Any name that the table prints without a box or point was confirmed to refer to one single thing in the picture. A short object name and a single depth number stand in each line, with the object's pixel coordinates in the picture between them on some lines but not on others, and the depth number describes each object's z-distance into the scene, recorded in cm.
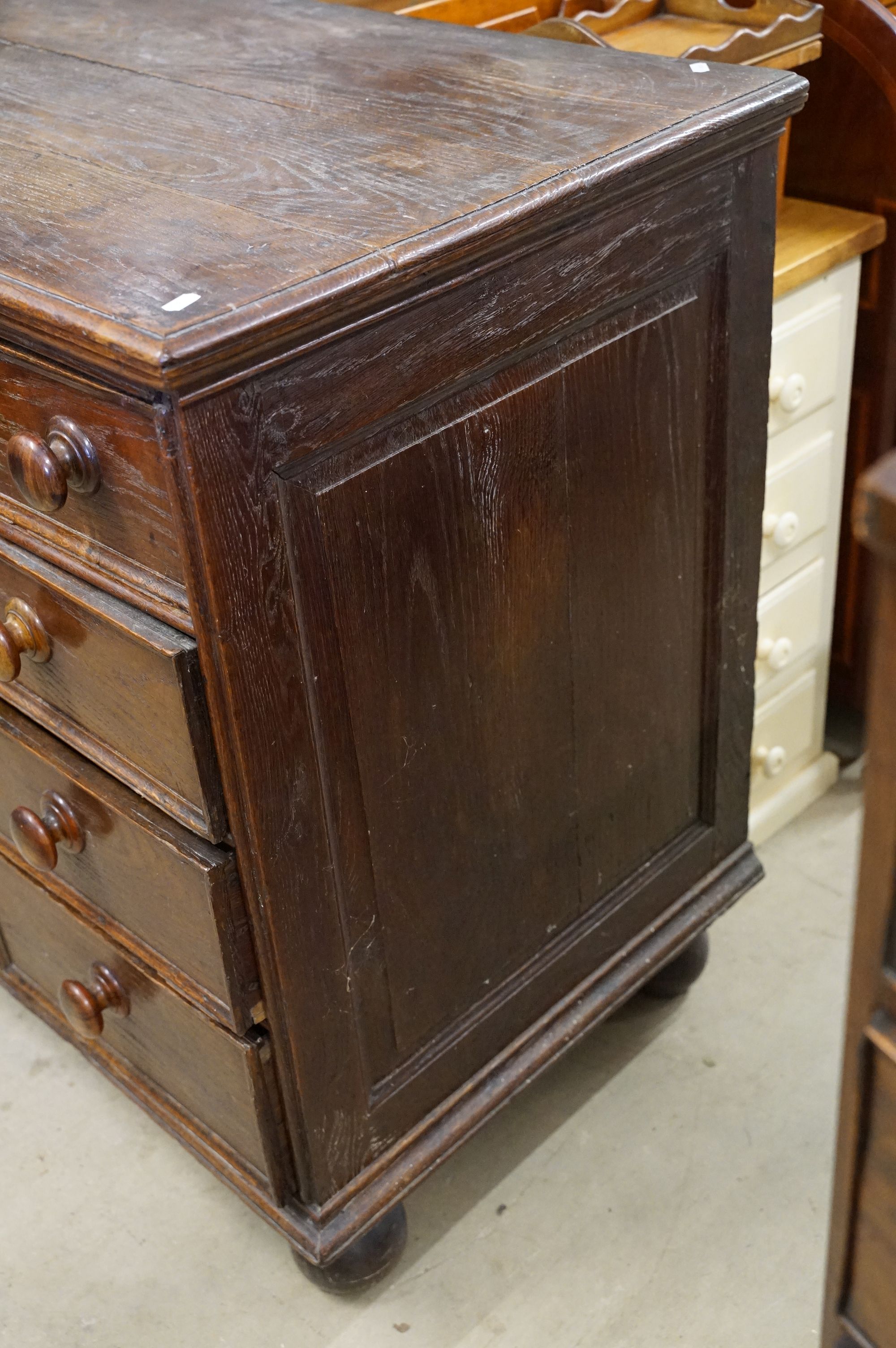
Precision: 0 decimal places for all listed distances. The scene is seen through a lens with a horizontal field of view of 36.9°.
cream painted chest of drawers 132
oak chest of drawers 75
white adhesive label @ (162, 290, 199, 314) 69
